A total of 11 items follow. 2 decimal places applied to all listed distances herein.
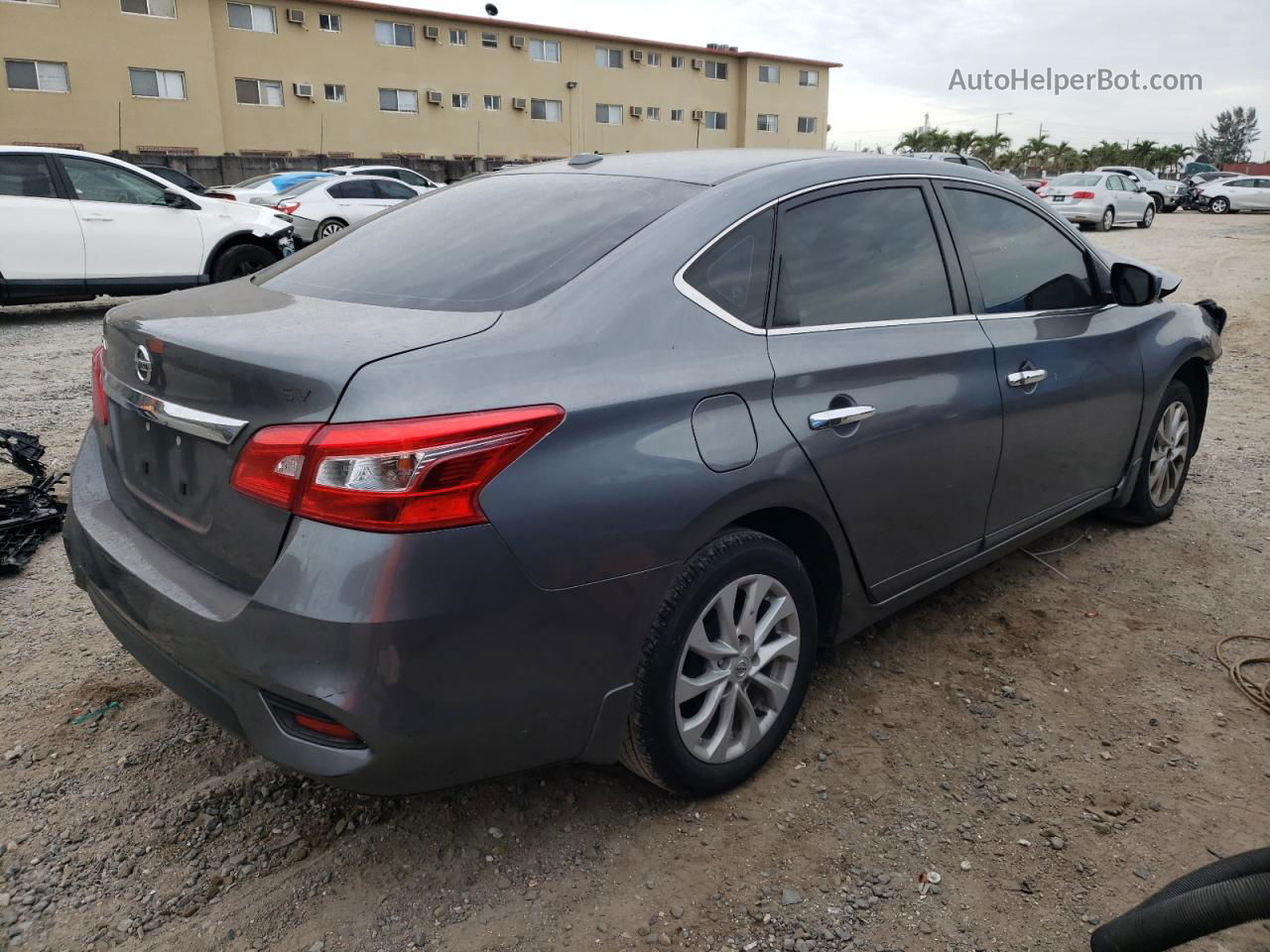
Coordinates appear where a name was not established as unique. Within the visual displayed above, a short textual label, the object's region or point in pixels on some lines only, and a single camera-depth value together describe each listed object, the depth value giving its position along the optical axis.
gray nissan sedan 1.93
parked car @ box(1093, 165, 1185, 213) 33.41
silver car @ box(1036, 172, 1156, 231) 24.38
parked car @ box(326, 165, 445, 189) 22.45
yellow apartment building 31.02
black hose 1.62
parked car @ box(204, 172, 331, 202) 17.09
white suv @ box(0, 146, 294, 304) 9.41
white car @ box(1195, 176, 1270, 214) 33.72
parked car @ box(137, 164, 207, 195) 19.02
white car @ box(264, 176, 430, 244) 16.23
